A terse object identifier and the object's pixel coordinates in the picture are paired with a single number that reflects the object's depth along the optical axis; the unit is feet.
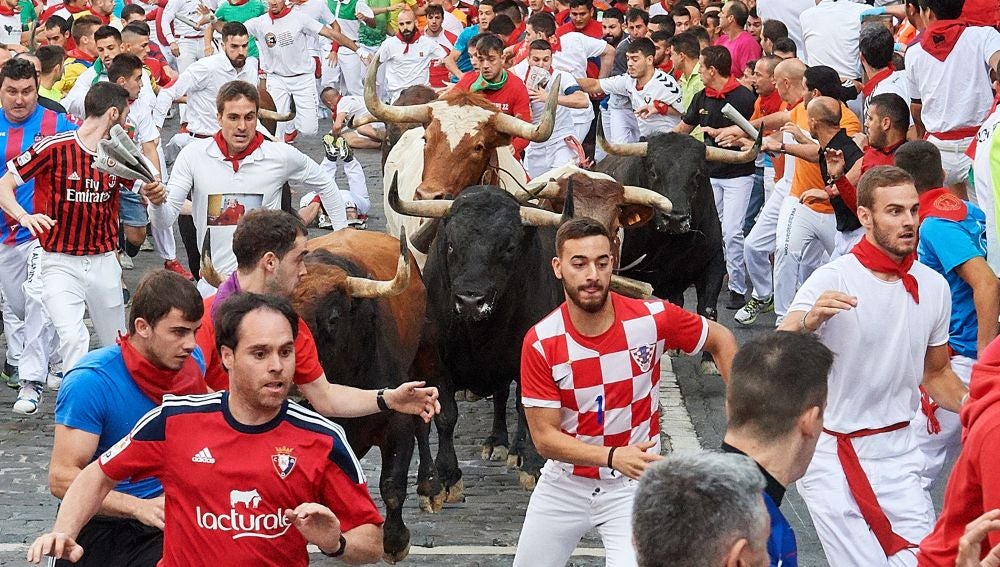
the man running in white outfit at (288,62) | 63.10
